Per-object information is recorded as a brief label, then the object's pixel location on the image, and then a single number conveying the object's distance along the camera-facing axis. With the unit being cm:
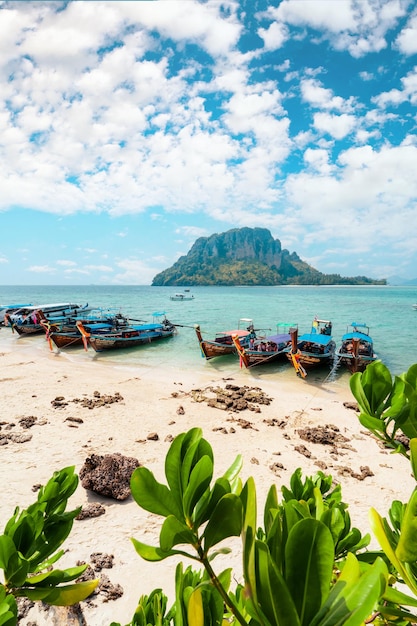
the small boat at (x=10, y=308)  3690
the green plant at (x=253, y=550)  52
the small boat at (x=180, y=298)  7670
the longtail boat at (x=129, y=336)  2103
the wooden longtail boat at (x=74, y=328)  2183
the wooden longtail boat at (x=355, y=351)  1552
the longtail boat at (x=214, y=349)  1892
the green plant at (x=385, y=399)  110
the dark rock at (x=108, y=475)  615
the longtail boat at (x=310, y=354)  1584
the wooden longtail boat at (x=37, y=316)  2756
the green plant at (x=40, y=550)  105
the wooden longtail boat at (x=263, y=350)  1709
